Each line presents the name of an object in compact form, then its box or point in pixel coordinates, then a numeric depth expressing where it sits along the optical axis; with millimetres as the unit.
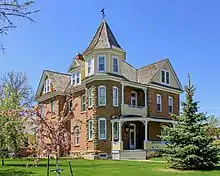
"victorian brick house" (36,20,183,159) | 20870
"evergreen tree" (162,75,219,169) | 12035
